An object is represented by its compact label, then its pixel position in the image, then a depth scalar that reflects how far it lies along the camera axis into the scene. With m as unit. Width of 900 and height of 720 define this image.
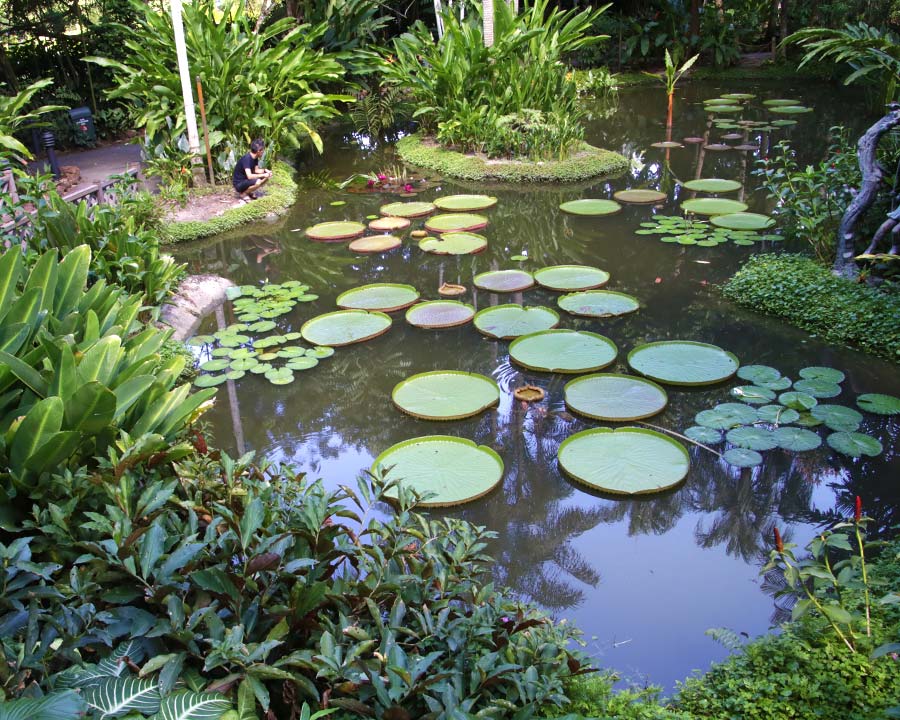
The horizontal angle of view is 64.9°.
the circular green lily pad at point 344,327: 5.28
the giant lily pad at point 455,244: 6.82
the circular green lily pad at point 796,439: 3.88
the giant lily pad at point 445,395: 4.36
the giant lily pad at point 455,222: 7.42
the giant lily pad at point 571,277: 5.88
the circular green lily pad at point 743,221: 6.96
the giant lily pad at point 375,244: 6.96
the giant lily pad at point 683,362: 4.57
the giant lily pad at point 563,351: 4.73
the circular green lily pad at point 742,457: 3.82
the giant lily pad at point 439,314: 5.46
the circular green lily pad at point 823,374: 4.45
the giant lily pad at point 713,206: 7.49
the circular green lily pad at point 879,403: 4.13
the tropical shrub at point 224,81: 8.34
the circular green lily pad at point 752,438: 3.92
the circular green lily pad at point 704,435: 4.02
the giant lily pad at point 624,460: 3.69
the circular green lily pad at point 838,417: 4.03
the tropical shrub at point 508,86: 9.32
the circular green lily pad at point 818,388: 4.33
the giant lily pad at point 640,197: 8.03
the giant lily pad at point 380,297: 5.78
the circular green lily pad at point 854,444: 3.81
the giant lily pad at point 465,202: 7.98
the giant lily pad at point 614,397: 4.23
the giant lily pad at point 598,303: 5.46
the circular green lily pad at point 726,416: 4.12
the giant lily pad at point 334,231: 7.38
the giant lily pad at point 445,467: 3.68
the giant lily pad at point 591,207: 7.76
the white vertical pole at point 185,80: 7.52
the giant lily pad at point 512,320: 5.25
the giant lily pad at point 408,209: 7.93
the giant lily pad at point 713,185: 8.20
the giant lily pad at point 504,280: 5.94
